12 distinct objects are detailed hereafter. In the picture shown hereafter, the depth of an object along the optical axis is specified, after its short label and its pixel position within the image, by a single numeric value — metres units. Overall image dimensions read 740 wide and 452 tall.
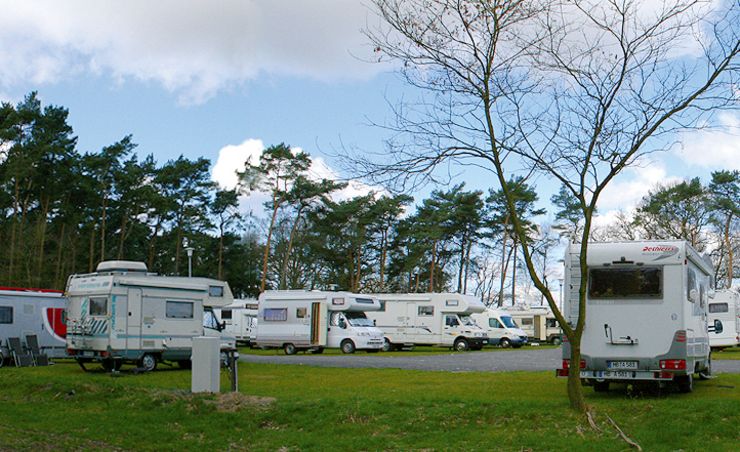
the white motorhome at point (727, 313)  35.12
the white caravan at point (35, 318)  26.06
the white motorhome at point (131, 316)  21.73
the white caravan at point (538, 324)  48.50
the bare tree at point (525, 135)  11.91
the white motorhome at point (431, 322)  37.69
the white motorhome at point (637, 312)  13.63
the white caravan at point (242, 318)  41.94
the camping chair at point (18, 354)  24.61
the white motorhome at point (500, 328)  42.03
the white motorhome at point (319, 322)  33.28
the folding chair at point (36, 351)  25.38
